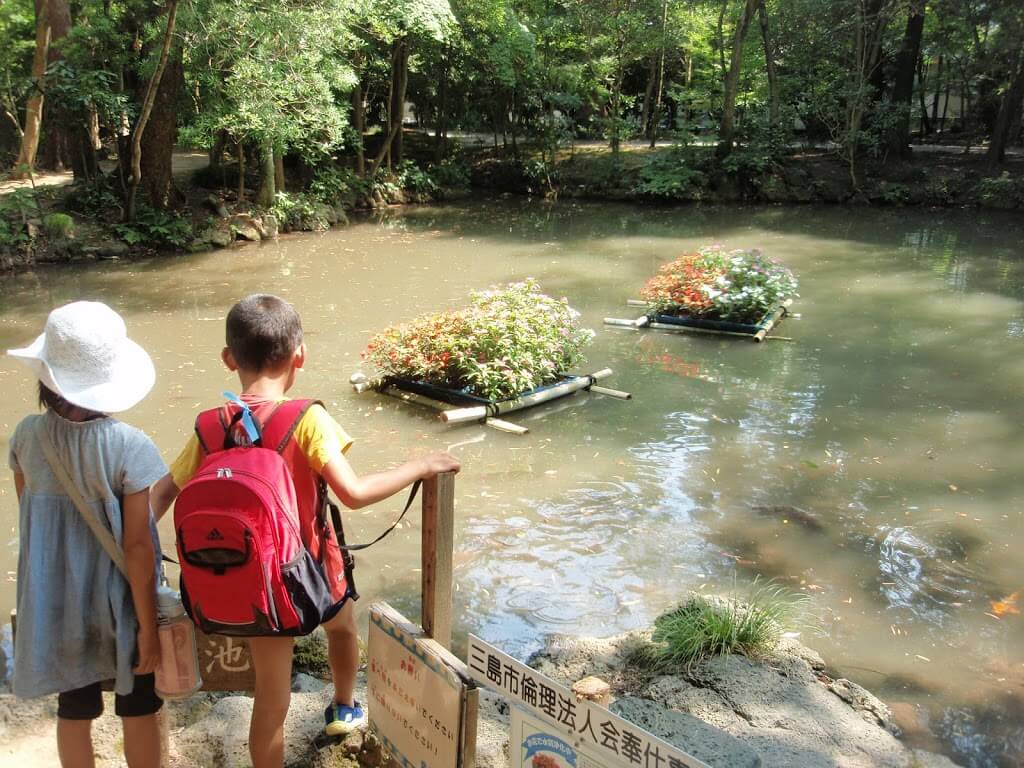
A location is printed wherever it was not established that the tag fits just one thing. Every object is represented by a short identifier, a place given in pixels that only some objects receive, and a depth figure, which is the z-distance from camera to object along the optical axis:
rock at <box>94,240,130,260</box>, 15.59
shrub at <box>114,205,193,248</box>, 16.06
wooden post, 2.32
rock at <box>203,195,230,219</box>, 17.88
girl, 2.15
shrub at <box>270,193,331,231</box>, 18.47
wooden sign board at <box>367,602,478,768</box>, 2.10
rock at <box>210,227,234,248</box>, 16.73
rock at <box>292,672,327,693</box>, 3.65
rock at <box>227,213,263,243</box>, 17.39
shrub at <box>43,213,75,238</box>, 15.08
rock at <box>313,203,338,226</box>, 19.45
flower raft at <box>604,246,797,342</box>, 10.24
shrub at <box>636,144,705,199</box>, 22.97
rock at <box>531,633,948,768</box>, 3.25
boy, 2.24
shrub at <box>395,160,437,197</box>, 23.73
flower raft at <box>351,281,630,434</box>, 7.49
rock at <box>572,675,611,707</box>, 2.64
